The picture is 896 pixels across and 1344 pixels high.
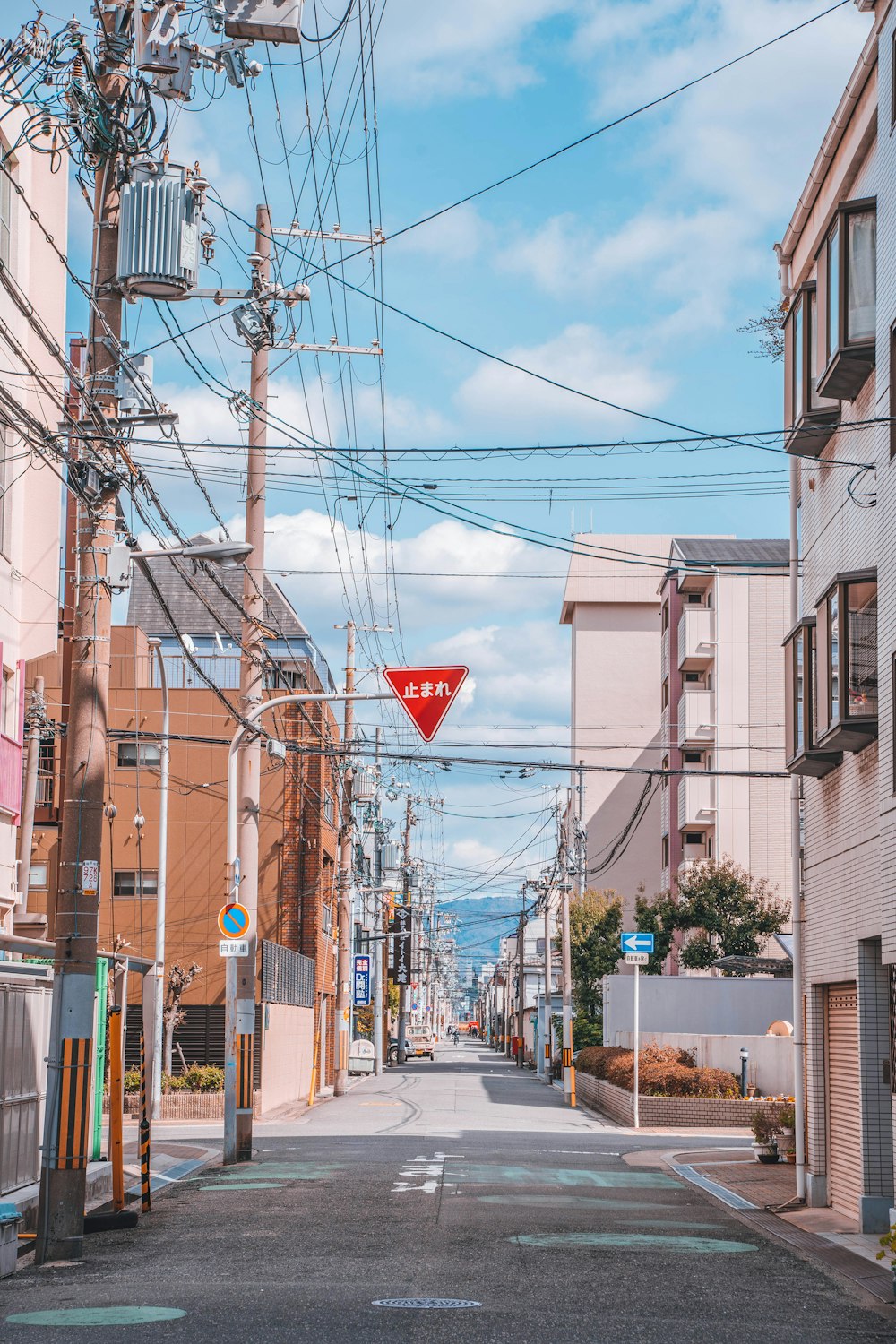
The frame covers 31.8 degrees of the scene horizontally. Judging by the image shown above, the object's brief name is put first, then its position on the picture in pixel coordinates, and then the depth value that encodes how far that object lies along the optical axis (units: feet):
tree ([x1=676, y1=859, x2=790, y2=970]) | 158.71
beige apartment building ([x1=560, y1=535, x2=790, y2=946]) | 182.39
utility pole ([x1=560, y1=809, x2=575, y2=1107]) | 149.28
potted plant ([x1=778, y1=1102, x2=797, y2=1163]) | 81.82
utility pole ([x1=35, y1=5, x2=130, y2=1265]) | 48.88
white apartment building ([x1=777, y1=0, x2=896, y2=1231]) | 56.24
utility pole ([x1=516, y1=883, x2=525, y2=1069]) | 297.33
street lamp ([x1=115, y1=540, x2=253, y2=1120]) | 54.19
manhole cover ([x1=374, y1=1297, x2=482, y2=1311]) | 39.24
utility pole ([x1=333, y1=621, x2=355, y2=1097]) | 156.46
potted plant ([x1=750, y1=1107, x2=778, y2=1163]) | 83.87
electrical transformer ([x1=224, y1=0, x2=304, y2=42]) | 47.60
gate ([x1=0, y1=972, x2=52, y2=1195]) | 55.52
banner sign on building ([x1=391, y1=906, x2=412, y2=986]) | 282.97
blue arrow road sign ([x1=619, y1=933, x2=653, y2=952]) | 115.14
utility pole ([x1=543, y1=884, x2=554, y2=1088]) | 206.18
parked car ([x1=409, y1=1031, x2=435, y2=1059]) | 327.47
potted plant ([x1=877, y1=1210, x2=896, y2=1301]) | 41.20
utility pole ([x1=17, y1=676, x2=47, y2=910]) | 96.53
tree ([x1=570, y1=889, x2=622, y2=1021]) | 208.85
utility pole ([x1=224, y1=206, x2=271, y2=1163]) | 80.48
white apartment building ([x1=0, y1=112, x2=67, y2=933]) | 74.08
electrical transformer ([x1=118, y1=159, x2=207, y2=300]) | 53.06
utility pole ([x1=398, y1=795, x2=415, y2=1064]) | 277.93
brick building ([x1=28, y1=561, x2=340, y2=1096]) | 139.23
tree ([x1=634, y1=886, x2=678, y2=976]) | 165.89
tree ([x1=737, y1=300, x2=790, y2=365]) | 85.92
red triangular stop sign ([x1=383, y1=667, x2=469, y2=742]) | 67.31
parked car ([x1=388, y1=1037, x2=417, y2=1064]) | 294.87
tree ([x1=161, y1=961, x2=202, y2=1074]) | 124.47
